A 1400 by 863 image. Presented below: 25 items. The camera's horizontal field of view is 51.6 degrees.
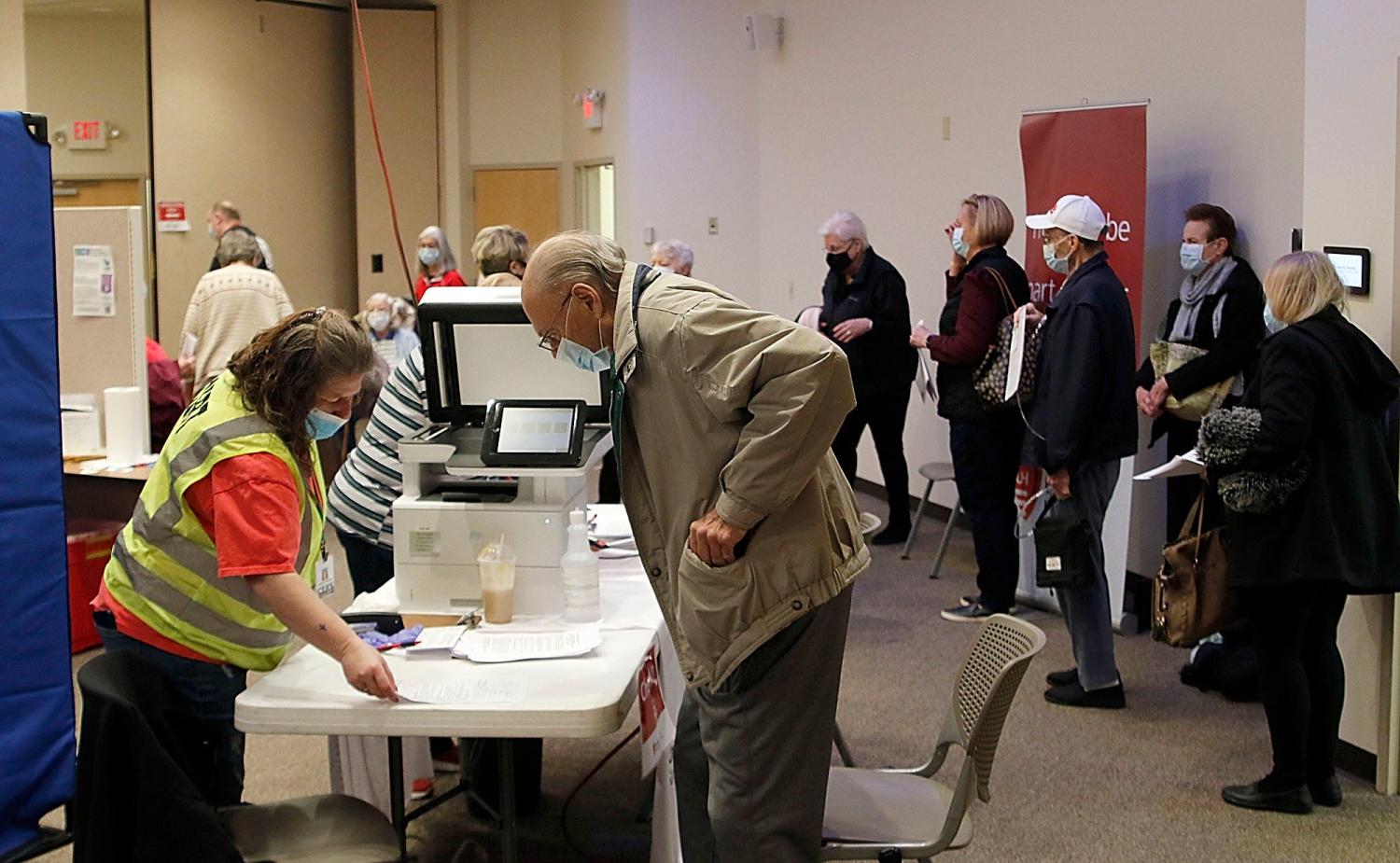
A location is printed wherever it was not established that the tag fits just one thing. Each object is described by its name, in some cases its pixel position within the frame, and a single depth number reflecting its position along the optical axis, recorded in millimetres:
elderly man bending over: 2199
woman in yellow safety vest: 2449
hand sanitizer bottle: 2881
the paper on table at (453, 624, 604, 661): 2684
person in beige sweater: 6828
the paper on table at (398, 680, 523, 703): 2465
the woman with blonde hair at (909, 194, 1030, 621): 5250
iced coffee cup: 2840
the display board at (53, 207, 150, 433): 5371
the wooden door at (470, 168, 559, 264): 11031
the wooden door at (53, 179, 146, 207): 9750
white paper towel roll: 5371
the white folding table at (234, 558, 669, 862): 2418
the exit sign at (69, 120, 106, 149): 9625
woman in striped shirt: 3410
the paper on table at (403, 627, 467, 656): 2721
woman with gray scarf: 4820
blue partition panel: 2994
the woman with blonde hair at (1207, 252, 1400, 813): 3479
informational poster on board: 5398
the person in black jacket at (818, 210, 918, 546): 6578
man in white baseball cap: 4379
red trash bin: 5121
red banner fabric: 5297
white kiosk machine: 2873
